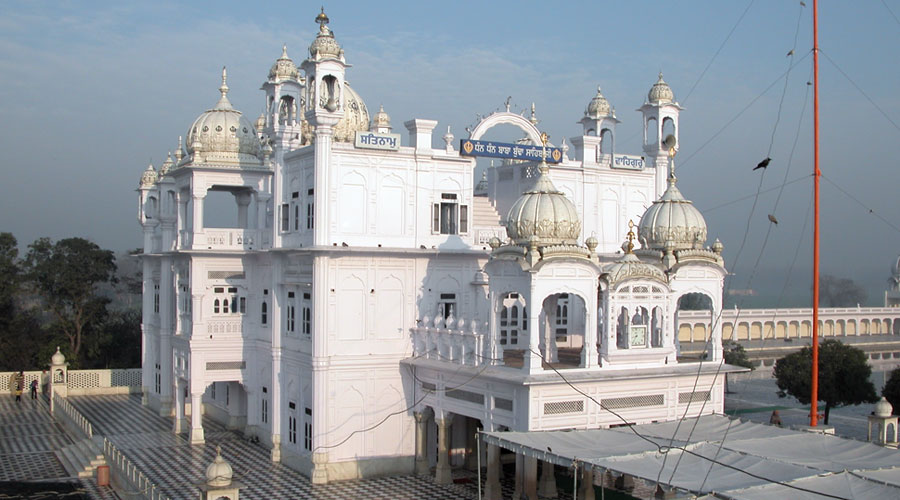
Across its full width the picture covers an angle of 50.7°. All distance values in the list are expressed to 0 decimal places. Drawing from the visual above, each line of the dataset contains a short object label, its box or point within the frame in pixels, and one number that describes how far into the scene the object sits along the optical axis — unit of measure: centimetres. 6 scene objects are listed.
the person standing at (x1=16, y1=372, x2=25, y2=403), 3667
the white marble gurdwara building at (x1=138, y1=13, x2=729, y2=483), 1908
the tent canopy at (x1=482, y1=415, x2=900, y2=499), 1300
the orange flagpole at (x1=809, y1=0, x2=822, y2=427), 1761
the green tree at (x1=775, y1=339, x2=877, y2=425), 3000
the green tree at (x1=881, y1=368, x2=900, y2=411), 2831
